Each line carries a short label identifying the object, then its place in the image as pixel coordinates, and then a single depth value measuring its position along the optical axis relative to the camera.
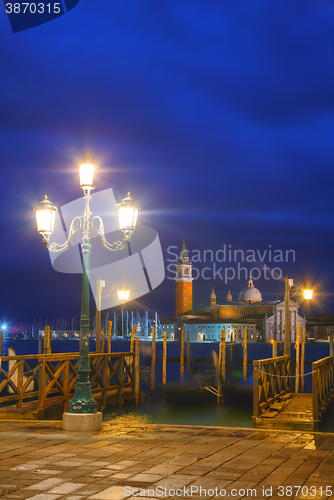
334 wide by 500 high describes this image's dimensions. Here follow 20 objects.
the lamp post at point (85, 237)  7.90
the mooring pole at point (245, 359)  28.90
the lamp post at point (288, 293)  18.31
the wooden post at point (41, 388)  11.89
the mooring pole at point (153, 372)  23.27
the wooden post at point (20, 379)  12.66
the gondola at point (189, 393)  22.09
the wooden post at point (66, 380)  13.19
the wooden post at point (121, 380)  17.28
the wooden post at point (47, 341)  15.91
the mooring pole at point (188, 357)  31.39
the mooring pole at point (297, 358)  23.16
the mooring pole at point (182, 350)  29.71
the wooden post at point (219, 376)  22.45
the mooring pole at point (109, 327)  20.33
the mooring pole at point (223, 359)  23.73
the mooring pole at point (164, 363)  25.29
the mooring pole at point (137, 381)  18.78
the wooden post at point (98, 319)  18.98
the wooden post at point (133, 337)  23.24
